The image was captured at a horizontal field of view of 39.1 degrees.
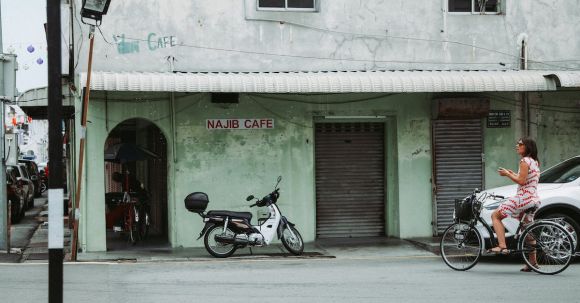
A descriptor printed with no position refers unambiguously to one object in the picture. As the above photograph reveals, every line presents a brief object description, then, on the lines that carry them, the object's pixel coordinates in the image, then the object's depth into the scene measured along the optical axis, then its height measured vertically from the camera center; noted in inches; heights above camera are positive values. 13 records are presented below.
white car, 481.4 -25.2
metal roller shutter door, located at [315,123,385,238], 652.7 -11.9
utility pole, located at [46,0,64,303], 242.5 -1.6
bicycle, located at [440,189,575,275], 432.8 -42.6
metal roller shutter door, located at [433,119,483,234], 651.5 +1.7
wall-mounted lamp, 480.1 +94.8
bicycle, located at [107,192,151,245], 624.4 -38.2
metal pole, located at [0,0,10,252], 597.3 -29.2
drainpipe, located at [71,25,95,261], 518.3 +5.2
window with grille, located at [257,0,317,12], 630.5 +125.9
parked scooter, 548.7 -41.9
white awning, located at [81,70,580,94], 549.0 +58.6
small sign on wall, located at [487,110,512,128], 654.5 +35.6
